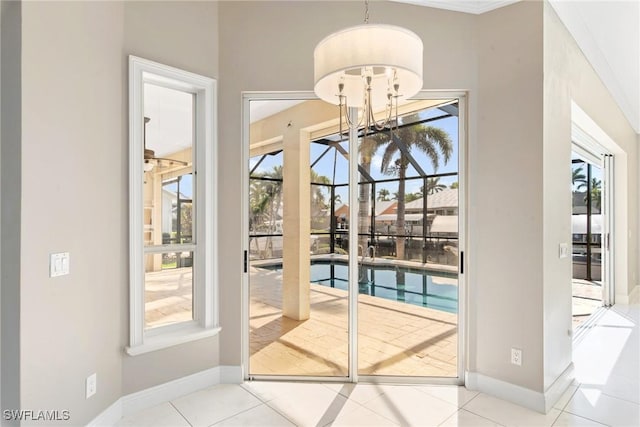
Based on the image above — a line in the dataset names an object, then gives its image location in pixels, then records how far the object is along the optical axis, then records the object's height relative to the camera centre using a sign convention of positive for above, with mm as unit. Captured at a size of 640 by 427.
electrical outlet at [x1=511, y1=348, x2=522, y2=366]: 2621 -1064
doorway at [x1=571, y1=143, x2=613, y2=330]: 5688 -251
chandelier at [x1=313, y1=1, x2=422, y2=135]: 1422 +654
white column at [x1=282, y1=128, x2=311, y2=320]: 3041 -13
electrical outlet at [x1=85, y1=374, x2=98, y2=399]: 2146 -1061
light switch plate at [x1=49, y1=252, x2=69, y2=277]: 1895 -281
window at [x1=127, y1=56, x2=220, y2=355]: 2508 +51
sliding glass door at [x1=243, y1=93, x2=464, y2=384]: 2965 -244
